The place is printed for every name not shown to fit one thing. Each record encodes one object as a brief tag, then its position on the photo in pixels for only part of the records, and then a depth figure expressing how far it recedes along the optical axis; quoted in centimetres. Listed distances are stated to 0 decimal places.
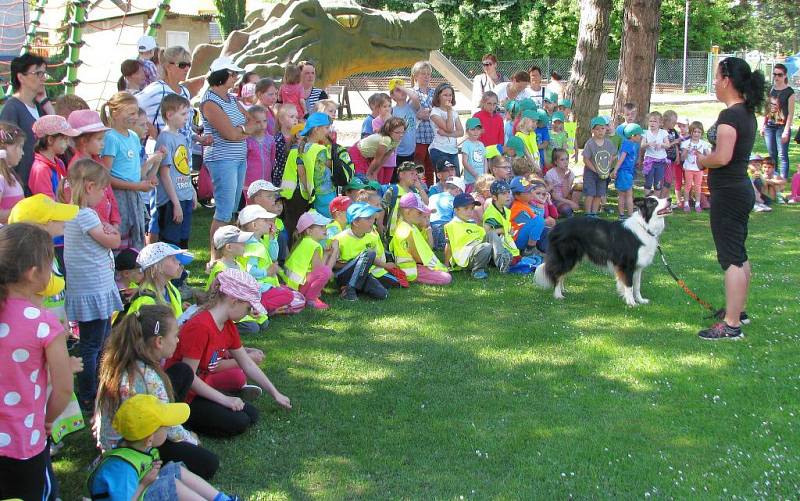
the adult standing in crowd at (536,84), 1400
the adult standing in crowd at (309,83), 1016
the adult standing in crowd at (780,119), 1400
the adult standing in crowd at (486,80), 1420
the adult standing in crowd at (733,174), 638
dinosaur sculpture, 1466
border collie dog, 753
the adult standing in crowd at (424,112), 1111
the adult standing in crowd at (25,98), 650
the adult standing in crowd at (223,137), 779
